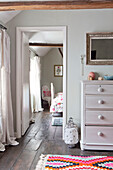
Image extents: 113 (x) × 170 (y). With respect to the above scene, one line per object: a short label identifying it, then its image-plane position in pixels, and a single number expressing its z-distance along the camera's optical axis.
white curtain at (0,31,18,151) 3.07
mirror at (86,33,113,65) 3.39
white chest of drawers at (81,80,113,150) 2.97
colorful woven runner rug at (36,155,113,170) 2.38
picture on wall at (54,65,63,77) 8.76
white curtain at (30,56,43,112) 6.37
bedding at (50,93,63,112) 5.44
